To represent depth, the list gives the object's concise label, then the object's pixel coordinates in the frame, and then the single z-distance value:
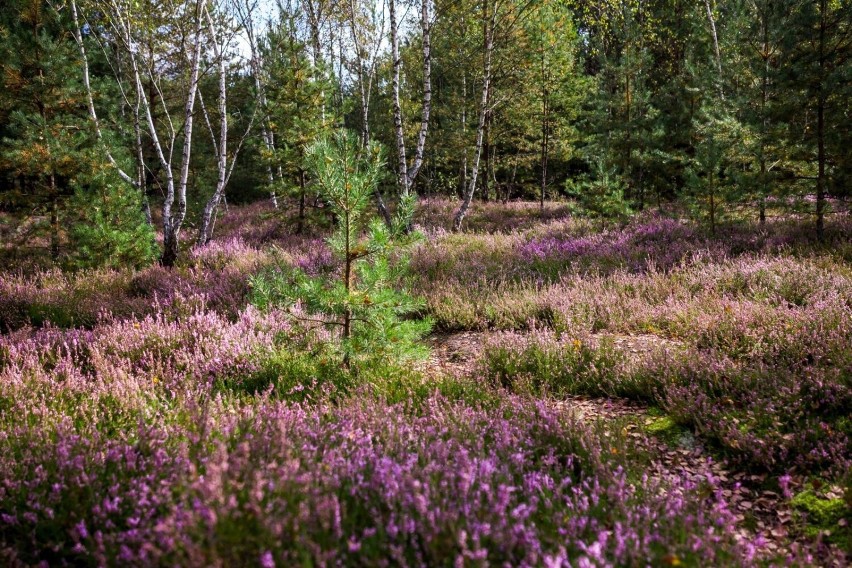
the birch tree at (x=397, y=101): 11.54
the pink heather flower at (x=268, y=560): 1.46
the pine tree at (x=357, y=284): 3.69
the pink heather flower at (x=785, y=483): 2.40
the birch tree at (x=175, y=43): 8.77
